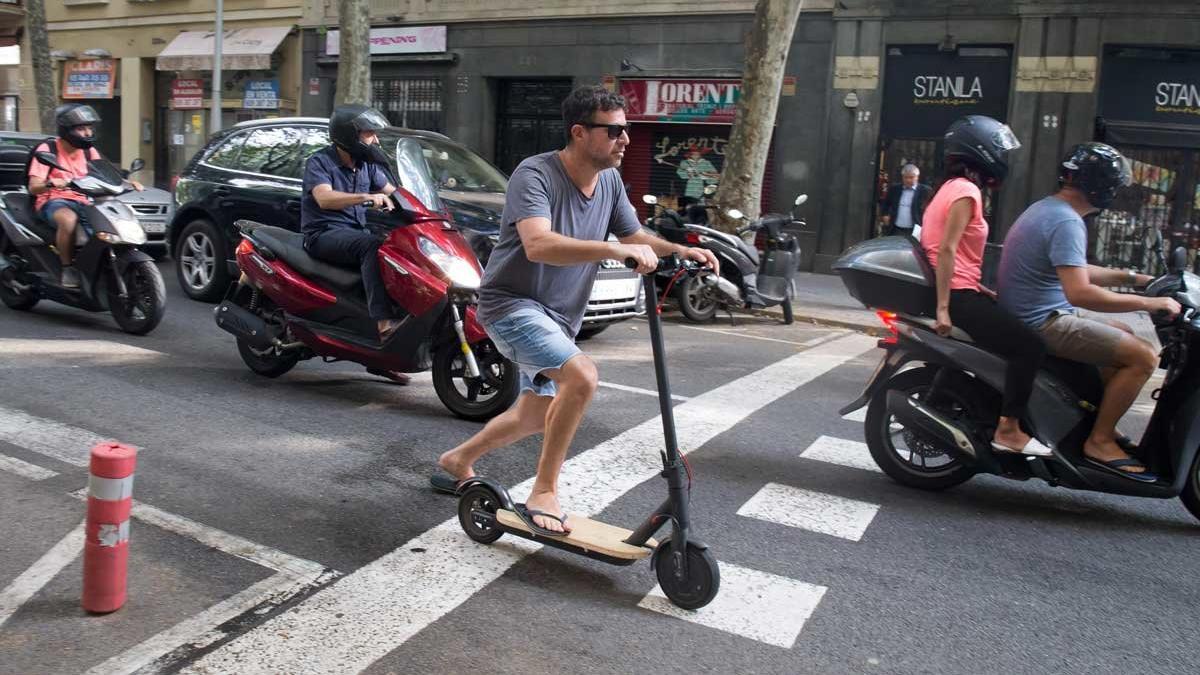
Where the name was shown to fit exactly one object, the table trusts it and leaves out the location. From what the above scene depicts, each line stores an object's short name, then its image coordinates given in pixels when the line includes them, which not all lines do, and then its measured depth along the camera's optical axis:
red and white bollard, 3.52
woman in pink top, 5.23
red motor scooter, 6.44
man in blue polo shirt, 6.66
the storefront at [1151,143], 16.36
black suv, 9.89
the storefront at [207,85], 26.22
